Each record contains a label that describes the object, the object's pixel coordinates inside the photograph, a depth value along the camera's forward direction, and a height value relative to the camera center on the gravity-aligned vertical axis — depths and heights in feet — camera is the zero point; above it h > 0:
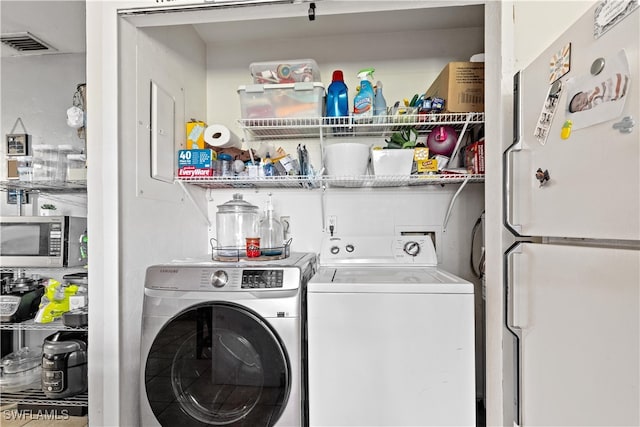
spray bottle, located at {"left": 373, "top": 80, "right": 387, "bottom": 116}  5.81 +1.89
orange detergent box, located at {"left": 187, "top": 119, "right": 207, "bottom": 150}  6.24 +1.46
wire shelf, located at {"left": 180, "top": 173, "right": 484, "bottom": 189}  5.52 +0.56
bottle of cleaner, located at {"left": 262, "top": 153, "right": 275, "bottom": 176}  5.99 +0.79
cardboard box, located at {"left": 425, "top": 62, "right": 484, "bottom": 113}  5.27 +1.99
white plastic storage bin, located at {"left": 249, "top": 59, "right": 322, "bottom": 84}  5.72 +2.44
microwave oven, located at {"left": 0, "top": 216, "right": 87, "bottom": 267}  5.59 -0.47
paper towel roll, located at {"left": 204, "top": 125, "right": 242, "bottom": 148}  6.05 +1.41
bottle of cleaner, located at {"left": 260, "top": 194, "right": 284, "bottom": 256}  6.43 -0.37
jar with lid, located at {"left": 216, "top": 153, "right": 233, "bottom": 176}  6.10 +0.88
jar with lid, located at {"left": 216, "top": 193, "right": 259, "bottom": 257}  6.21 -0.20
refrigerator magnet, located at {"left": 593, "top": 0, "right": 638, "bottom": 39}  2.38 +1.49
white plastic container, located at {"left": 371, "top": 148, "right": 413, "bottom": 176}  5.64 +0.87
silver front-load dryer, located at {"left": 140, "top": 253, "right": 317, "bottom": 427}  4.36 -1.80
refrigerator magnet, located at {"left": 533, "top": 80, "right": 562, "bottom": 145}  3.15 +0.98
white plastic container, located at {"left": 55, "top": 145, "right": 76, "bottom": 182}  5.88 +0.94
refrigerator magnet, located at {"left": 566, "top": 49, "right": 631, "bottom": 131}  2.42 +0.93
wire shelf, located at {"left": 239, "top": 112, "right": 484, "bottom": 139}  5.38 +1.55
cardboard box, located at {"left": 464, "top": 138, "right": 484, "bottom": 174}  5.29 +0.88
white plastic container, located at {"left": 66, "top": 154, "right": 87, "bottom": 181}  5.57 +0.82
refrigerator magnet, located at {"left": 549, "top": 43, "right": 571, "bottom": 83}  3.02 +1.40
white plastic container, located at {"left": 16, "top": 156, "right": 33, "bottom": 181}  5.79 +0.82
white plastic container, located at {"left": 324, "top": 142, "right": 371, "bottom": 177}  5.68 +0.93
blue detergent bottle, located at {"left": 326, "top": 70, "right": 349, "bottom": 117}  5.72 +1.94
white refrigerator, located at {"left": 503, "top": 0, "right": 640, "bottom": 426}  2.39 -0.14
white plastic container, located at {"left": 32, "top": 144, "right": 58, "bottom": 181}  5.84 +0.91
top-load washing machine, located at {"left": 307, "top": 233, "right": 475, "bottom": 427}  4.20 -1.82
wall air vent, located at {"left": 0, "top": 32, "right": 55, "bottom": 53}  6.03 +3.21
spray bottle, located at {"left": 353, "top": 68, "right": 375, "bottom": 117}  5.60 +1.90
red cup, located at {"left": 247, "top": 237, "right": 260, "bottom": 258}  5.54 -0.59
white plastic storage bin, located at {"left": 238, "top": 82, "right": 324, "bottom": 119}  5.58 +1.92
